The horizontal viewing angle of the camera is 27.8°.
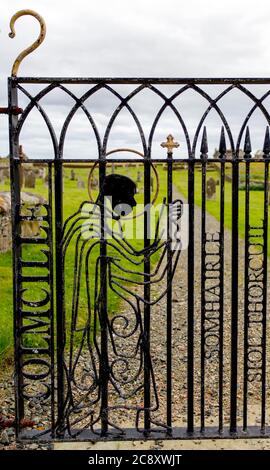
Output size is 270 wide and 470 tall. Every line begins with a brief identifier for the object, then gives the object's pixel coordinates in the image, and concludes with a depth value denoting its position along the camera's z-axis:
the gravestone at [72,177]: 41.98
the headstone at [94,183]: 26.30
